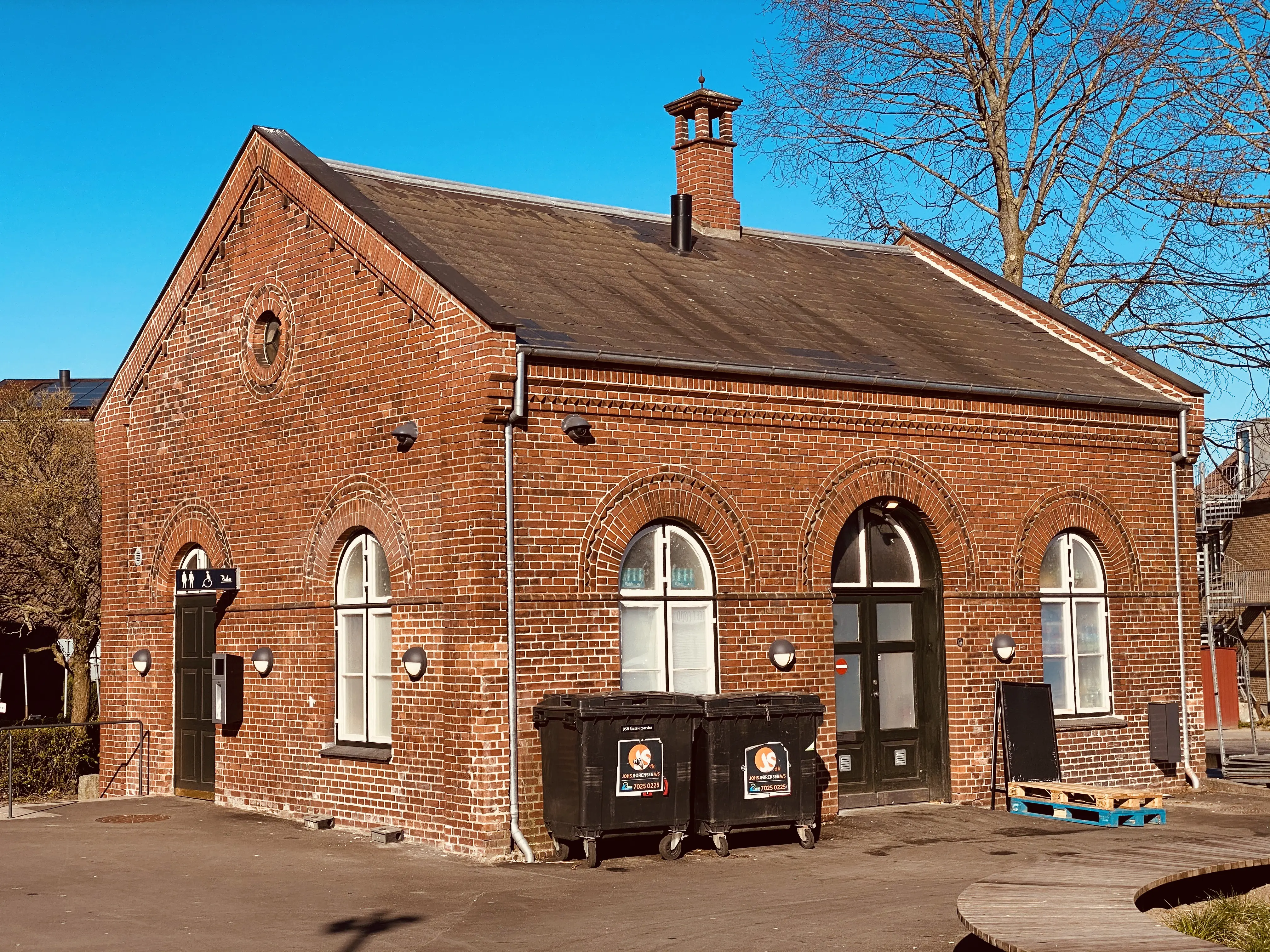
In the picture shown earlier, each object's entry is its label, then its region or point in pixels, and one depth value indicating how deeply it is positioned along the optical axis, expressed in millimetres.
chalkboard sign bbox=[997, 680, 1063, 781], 15555
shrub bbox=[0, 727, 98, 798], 21859
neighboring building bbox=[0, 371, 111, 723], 37688
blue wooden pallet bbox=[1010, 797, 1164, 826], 14305
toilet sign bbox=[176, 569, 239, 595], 15984
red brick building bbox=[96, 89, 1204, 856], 13281
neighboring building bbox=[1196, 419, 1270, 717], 27719
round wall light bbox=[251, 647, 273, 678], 15414
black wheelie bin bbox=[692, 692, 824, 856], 12758
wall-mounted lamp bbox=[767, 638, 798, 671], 14328
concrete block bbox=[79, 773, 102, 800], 18938
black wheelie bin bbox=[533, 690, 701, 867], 12227
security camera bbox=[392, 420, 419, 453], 13672
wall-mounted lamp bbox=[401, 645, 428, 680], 13305
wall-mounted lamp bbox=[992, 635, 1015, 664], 15883
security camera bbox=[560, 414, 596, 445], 13219
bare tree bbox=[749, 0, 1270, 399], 24922
